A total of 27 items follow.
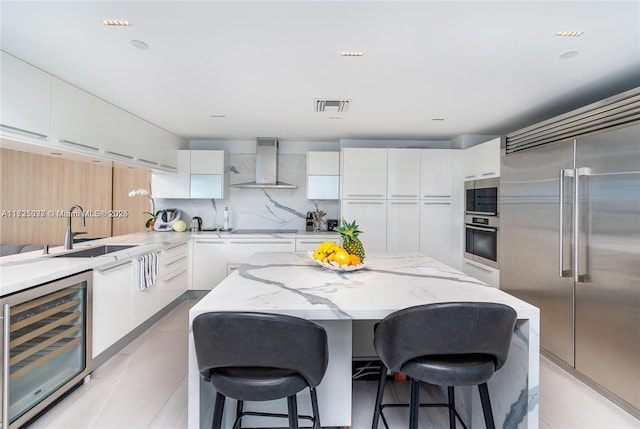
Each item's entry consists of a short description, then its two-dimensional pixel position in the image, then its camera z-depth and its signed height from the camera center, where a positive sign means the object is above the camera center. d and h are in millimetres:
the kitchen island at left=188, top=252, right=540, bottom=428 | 1342 -389
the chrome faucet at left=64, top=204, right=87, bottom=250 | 2646 -208
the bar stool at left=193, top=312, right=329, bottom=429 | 1085 -496
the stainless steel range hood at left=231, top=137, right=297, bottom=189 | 4637 +782
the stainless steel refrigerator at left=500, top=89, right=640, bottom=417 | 1995 -237
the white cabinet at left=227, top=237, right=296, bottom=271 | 4293 -437
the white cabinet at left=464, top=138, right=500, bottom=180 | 3463 +686
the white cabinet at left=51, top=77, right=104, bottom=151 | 2355 +778
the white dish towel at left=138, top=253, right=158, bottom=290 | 2988 -550
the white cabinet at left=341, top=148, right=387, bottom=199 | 4348 +598
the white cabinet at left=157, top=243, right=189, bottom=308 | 3486 -705
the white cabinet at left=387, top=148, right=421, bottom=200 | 4367 +605
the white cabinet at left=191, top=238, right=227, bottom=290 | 4277 -650
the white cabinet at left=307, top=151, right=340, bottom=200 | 4547 +590
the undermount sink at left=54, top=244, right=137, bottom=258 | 2684 -358
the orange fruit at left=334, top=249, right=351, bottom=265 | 1971 -264
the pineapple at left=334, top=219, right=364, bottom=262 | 2111 -170
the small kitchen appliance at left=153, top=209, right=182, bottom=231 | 4535 -93
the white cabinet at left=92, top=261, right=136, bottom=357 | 2373 -746
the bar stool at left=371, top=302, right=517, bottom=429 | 1144 -468
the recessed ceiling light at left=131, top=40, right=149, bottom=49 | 1857 +1017
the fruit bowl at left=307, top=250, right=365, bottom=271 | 1979 -321
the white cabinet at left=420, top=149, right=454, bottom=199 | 4363 +613
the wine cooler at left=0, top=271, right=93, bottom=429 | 1669 -798
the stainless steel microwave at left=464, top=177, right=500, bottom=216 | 3467 +260
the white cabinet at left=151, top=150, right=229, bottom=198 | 4539 +527
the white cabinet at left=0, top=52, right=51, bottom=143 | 1957 +741
